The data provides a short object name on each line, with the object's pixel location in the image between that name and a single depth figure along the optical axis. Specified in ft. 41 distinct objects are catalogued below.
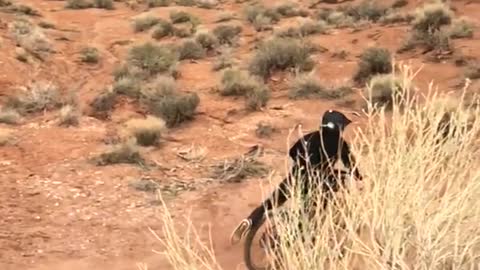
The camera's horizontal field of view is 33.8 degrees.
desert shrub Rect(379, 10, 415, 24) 62.90
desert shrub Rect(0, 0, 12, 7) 73.31
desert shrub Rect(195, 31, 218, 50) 63.15
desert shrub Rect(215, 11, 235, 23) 75.41
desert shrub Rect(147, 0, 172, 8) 85.64
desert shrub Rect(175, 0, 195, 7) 85.66
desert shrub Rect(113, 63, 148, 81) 52.47
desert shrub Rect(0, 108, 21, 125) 41.98
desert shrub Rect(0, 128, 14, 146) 38.50
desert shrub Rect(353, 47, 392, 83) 48.64
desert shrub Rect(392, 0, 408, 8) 69.31
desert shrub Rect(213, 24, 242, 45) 64.80
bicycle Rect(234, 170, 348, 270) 19.93
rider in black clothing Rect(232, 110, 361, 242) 20.68
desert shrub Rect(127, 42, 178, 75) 54.85
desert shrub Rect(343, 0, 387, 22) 67.10
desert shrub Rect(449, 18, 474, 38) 54.13
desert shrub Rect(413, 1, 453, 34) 56.54
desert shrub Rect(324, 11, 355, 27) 66.56
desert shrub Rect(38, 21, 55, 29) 68.30
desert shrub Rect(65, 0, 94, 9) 81.66
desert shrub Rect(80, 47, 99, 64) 57.21
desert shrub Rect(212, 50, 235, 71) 55.50
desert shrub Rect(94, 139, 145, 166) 36.27
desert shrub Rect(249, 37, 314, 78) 52.80
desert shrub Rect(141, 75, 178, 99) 46.70
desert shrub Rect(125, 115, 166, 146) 39.37
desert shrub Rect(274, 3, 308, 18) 74.90
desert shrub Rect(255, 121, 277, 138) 39.99
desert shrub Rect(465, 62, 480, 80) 44.65
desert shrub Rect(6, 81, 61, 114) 44.80
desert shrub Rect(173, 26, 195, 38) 68.23
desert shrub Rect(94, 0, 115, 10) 82.53
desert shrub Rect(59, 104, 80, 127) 42.34
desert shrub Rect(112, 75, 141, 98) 48.57
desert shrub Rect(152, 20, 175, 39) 68.95
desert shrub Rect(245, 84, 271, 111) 45.03
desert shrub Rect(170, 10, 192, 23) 73.97
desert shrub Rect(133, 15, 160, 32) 71.82
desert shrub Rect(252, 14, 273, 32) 69.46
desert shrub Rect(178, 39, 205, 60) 59.88
